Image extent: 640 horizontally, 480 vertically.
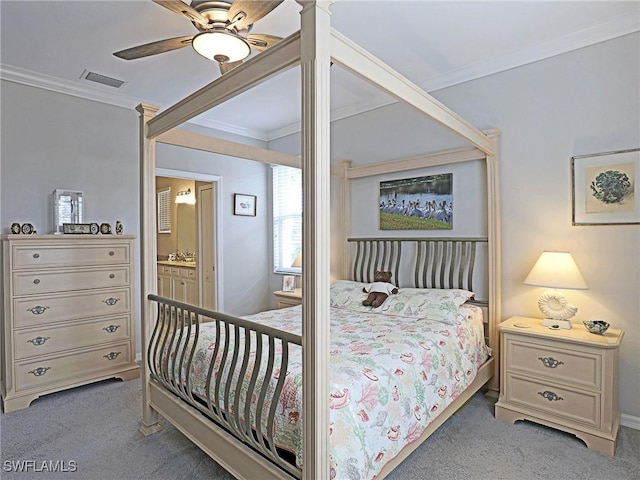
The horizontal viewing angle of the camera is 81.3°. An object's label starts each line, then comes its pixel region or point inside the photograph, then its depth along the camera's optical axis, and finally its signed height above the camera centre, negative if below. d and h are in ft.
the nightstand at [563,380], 7.29 -3.01
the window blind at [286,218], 15.65 +0.89
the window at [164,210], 20.67 +1.66
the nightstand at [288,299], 12.68 -2.09
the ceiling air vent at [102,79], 10.64 +4.75
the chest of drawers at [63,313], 9.36 -2.01
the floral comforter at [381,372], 5.09 -2.27
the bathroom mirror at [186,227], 18.76 +0.63
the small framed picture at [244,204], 15.78 +1.48
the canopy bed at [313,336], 4.36 -1.96
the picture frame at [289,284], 13.99 -1.71
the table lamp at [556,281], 8.11 -0.99
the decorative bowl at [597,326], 7.66 -1.87
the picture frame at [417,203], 10.95 +1.07
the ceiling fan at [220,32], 5.99 +3.70
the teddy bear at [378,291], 10.21 -1.51
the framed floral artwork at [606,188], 8.09 +1.08
